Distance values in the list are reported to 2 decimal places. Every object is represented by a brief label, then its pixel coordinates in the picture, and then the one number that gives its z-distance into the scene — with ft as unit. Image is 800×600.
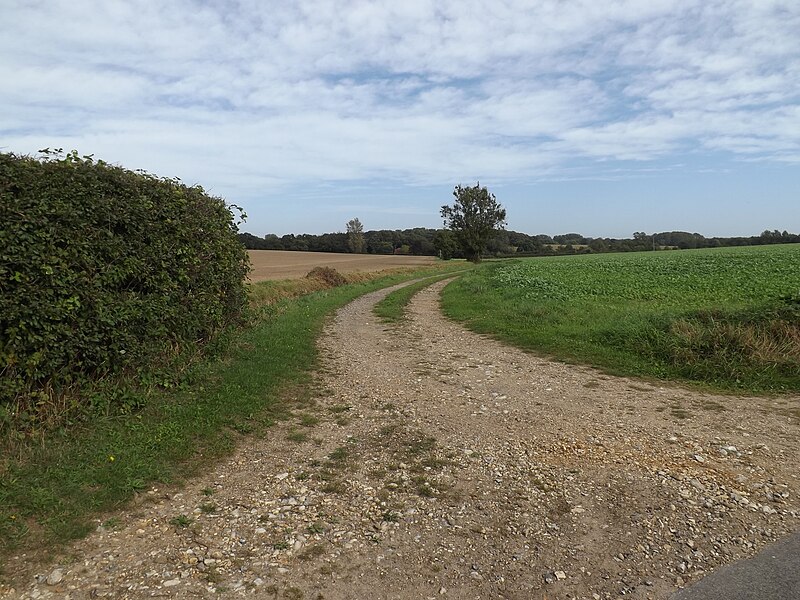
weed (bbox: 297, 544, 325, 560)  11.10
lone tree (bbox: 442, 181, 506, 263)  236.43
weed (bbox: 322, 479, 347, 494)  14.15
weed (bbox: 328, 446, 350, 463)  16.33
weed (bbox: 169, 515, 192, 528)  12.25
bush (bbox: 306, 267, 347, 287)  106.93
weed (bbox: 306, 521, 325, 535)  12.11
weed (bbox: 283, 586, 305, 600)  9.87
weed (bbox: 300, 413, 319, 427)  19.60
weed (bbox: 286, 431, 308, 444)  17.92
